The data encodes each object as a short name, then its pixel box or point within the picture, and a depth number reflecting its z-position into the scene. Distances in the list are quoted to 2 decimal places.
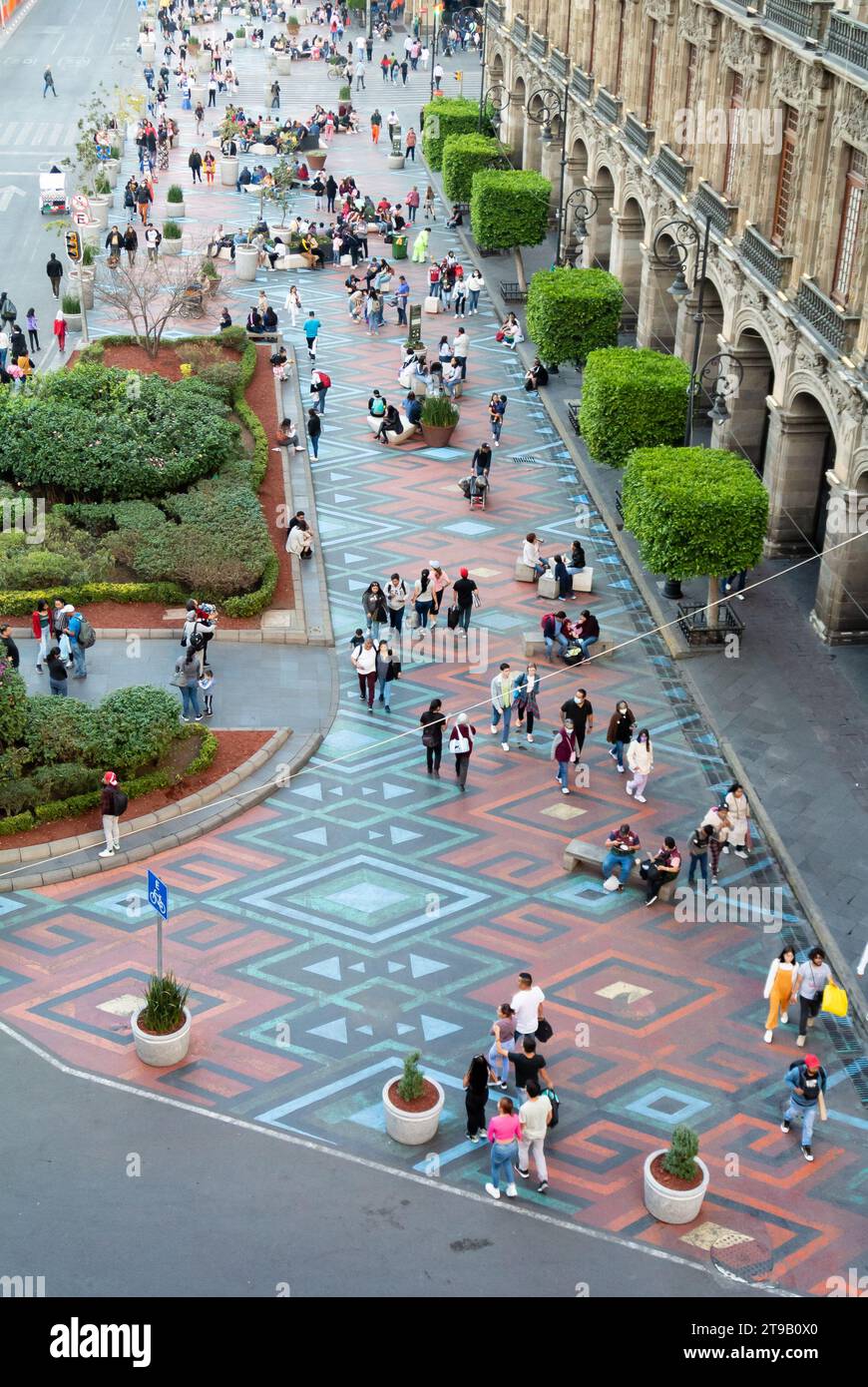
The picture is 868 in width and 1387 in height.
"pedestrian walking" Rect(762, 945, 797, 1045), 20.98
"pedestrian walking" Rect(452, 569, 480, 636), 30.84
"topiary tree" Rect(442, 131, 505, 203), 58.34
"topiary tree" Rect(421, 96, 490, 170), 64.44
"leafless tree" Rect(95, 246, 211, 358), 43.00
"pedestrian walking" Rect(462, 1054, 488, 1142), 19.03
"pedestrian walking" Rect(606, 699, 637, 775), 26.72
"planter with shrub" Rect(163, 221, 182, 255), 56.22
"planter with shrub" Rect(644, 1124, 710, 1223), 18.22
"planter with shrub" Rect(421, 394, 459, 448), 40.66
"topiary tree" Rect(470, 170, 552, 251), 51.16
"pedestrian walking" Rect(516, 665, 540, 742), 27.44
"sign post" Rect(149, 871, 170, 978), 20.33
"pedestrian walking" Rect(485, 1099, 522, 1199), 18.22
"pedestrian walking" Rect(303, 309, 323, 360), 46.34
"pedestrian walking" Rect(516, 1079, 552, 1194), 18.47
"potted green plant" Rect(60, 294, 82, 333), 47.22
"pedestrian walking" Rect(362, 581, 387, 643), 30.22
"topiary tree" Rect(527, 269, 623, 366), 41.16
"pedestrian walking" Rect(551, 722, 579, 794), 26.08
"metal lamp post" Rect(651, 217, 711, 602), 32.53
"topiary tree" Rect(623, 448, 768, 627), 29.86
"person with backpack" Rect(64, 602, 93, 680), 28.42
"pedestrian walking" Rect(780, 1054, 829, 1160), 19.14
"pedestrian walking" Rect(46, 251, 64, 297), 50.17
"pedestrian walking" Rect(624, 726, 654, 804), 25.81
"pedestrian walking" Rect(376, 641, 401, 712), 28.39
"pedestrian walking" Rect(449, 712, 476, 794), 26.11
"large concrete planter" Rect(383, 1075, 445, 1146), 19.20
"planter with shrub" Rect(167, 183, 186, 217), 60.88
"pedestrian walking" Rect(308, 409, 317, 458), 39.34
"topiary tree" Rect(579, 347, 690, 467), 34.88
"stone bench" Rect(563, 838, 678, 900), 24.30
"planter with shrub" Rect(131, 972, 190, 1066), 20.42
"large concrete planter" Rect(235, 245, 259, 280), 53.47
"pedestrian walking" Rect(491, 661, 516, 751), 27.19
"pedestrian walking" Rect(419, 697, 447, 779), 26.52
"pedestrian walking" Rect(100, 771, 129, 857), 24.02
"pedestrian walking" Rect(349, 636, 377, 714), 28.47
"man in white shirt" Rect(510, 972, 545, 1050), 19.95
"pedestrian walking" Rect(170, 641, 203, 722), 27.03
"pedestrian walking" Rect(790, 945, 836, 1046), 20.67
